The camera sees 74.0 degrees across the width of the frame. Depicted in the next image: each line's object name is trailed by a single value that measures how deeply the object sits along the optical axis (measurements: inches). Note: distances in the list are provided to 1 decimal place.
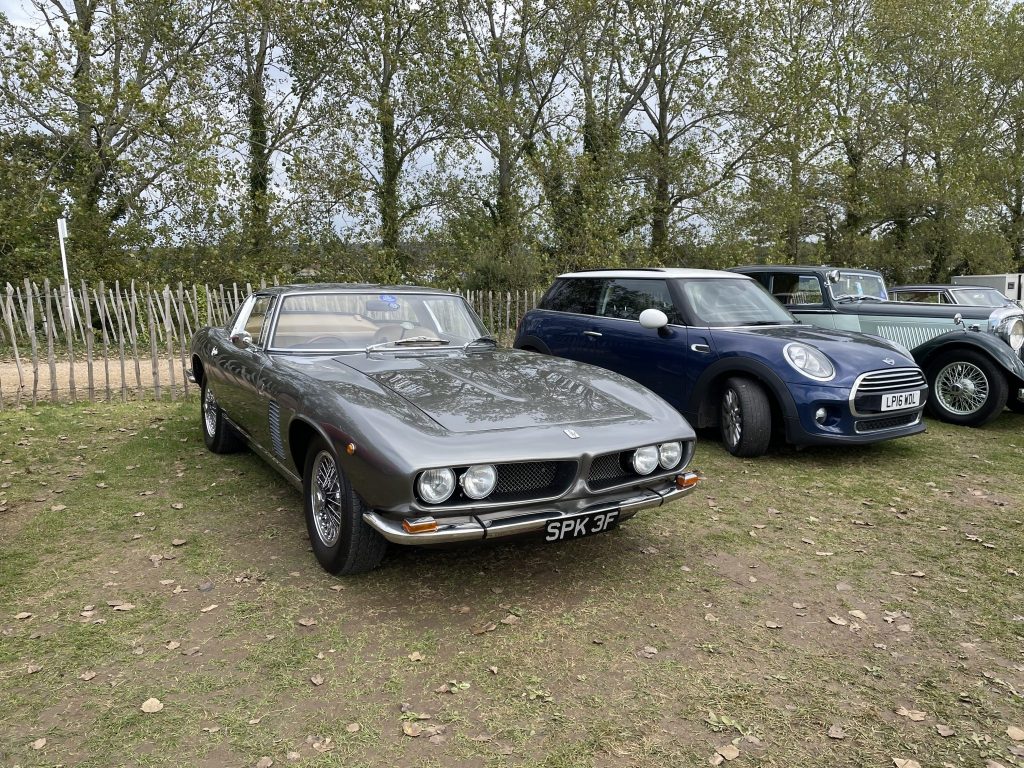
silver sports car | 119.4
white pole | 402.7
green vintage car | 295.7
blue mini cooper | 225.6
